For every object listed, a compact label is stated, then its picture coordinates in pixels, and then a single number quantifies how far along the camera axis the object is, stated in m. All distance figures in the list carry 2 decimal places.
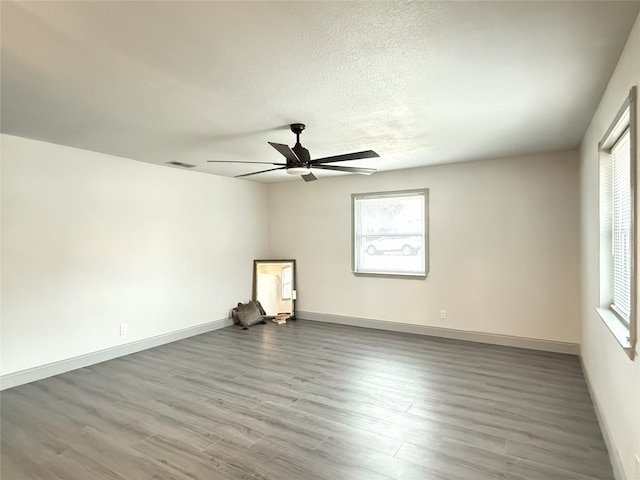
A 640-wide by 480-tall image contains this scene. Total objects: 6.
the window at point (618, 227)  1.86
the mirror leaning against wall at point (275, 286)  6.63
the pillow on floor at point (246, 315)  6.03
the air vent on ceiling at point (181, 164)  5.05
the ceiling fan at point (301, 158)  3.15
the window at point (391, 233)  5.61
